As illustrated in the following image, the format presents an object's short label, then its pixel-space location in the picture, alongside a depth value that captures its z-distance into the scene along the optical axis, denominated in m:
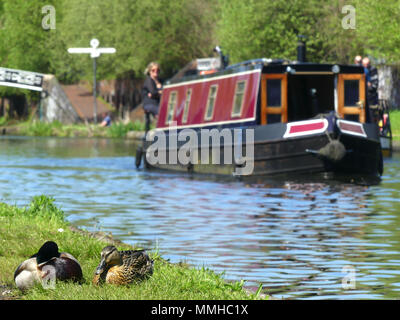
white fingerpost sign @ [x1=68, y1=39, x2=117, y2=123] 60.06
